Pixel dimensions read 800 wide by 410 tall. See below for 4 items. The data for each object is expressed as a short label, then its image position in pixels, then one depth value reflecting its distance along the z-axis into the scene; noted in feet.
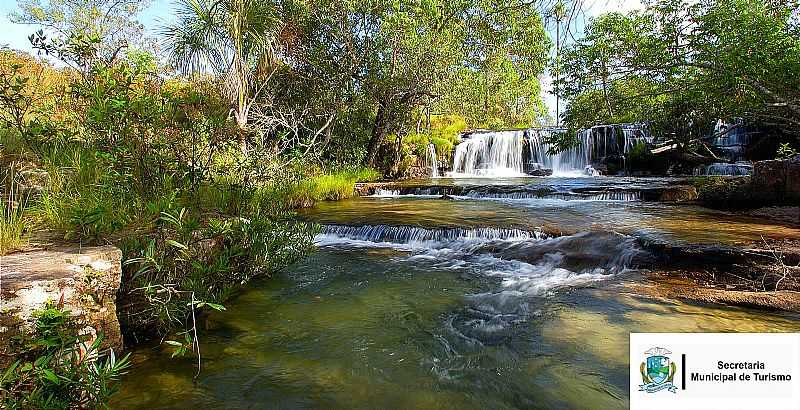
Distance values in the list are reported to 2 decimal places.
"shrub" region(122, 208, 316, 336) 10.82
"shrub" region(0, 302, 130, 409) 6.97
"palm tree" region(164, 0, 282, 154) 36.58
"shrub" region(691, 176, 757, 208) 28.99
